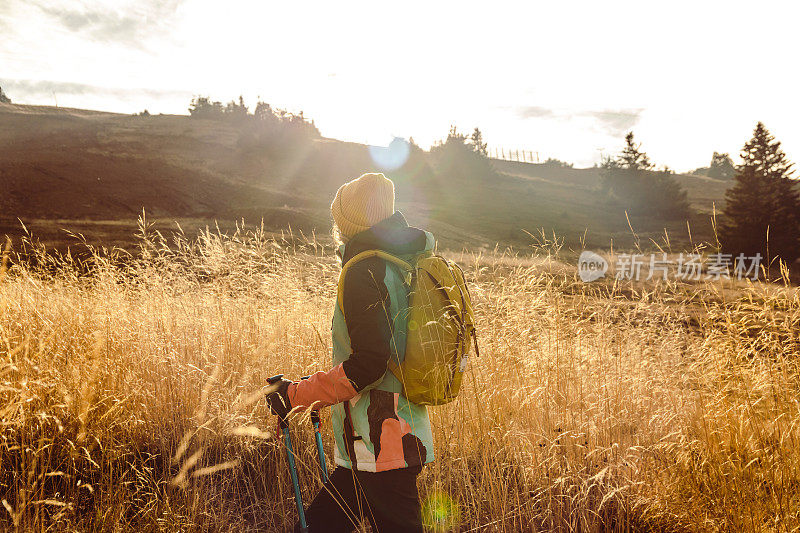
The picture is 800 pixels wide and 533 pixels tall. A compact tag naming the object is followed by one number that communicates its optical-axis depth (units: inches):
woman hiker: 73.4
